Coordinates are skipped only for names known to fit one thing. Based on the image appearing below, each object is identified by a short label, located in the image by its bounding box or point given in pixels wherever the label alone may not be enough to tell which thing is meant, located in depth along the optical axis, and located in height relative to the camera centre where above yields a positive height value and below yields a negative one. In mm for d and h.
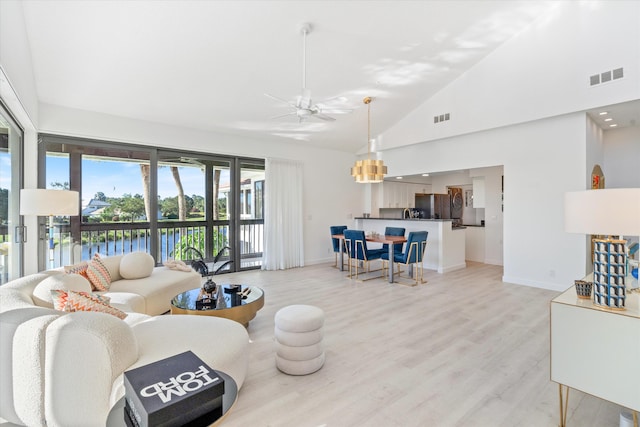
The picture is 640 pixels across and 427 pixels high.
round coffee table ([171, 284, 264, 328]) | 2912 -938
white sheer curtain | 6574 -120
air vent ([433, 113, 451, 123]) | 6041 +1842
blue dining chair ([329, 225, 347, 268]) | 6529 -632
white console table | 1610 -782
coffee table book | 818 -514
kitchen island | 6277 -703
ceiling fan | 3475 +1244
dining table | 5477 -553
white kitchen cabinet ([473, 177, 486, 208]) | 7504 +413
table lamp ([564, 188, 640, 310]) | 1641 -100
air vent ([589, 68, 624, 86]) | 4102 +1817
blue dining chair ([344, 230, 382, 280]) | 5579 -699
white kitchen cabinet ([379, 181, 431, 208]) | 8445 +466
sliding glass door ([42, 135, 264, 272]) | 4719 +190
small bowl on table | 1899 -500
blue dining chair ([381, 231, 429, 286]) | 5297 -727
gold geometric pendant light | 5125 +666
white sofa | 1538 -787
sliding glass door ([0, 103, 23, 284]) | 3160 +149
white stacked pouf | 2441 -1061
